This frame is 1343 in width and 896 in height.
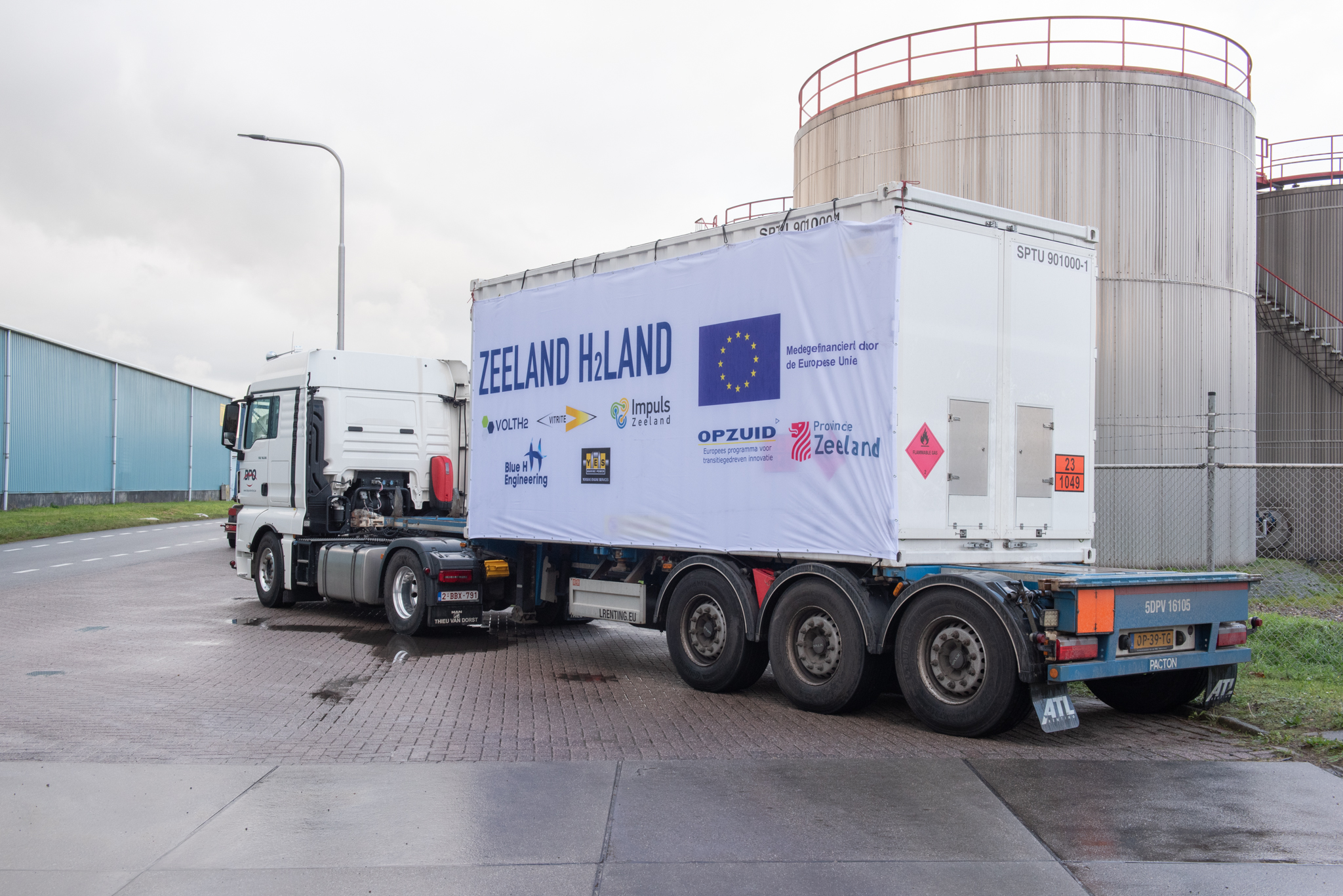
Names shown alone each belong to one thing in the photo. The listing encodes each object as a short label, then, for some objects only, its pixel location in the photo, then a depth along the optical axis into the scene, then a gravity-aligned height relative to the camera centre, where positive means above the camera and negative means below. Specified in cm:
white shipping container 837 +87
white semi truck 791 +18
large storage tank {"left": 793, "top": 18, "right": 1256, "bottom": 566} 2117 +545
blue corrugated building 4538 +197
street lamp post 2544 +385
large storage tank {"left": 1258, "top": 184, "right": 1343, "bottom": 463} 2623 +327
